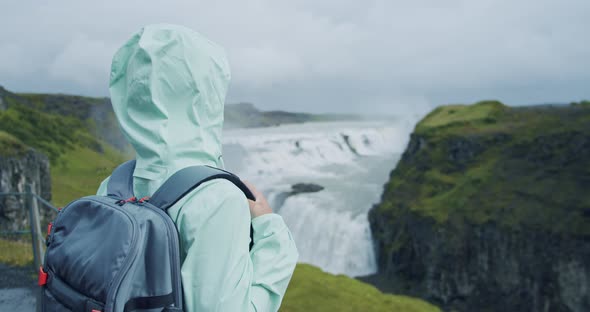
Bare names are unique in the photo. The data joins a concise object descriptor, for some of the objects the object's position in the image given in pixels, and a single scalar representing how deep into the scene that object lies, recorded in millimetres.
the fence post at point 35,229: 5047
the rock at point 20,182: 10531
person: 1022
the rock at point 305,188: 23938
